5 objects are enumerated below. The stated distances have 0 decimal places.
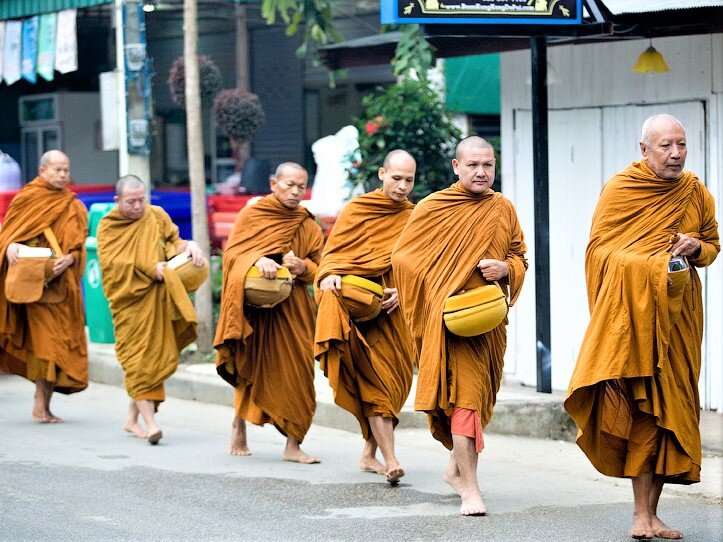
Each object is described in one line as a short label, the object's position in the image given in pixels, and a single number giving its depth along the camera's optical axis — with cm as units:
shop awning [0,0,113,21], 1504
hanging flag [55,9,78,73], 1496
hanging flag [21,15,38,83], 1564
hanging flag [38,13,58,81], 1534
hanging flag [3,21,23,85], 1590
